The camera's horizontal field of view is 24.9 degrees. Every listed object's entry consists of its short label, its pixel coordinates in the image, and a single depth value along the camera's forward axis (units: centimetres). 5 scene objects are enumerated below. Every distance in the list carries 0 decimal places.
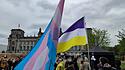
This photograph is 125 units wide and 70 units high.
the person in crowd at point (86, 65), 1219
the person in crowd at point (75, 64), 1232
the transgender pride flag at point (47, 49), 437
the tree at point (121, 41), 6119
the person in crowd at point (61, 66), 1090
